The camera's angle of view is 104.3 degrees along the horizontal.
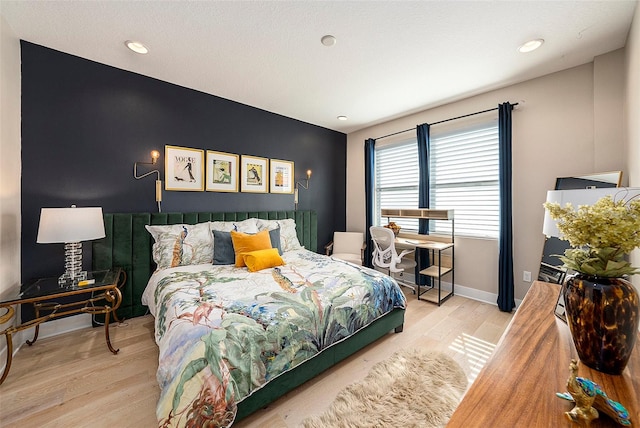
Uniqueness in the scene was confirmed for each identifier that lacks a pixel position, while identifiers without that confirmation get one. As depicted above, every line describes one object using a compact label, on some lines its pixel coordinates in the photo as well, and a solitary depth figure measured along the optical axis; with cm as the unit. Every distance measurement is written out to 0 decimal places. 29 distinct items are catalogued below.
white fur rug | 149
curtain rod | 309
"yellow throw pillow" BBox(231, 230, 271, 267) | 267
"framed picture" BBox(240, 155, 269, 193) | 359
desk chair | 335
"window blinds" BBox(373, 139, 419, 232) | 398
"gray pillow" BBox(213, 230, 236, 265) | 273
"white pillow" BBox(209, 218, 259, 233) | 302
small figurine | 63
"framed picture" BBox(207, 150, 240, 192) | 329
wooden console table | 67
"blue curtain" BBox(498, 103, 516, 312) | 294
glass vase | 81
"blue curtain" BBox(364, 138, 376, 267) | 442
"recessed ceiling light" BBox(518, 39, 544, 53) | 217
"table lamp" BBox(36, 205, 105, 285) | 198
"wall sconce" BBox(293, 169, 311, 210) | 422
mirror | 227
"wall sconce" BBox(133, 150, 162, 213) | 280
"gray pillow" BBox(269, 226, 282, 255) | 309
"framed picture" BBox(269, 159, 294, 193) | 391
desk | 322
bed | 127
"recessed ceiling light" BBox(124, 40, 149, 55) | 222
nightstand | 173
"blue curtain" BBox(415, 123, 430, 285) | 366
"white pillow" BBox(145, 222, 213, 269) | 262
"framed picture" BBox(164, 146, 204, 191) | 298
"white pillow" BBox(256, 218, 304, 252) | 335
